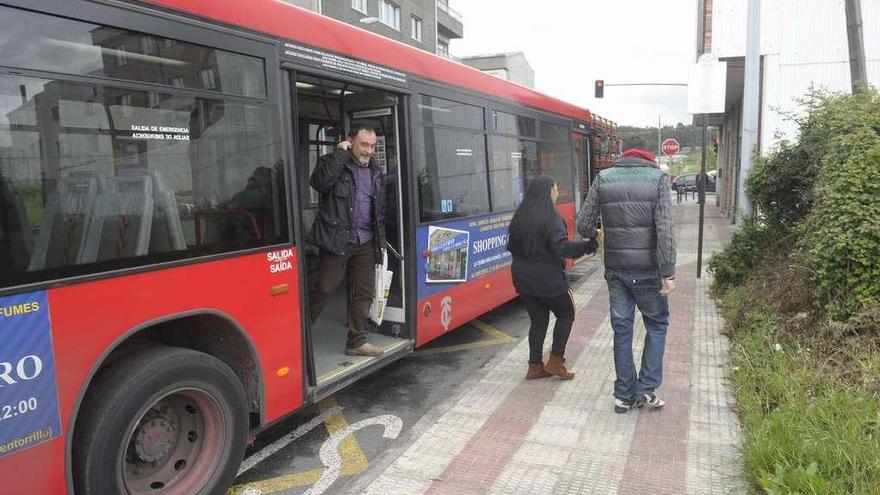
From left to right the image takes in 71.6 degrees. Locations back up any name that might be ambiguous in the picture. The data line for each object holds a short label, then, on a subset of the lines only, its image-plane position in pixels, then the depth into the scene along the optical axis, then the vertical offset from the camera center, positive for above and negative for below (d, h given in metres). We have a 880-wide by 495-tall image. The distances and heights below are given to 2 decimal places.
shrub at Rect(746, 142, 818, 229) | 6.85 -0.36
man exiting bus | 4.49 -0.42
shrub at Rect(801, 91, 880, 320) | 4.58 -0.57
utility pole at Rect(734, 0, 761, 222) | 9.24 +1.08
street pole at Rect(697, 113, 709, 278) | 9.33 -0.55
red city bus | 2.47 -0.28
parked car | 37.39 -1.67
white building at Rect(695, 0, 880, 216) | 13.36 +2.39
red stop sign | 26.44 +0.46
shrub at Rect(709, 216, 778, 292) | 7.78 -1.29
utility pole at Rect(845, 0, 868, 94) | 7.96 +1.45
